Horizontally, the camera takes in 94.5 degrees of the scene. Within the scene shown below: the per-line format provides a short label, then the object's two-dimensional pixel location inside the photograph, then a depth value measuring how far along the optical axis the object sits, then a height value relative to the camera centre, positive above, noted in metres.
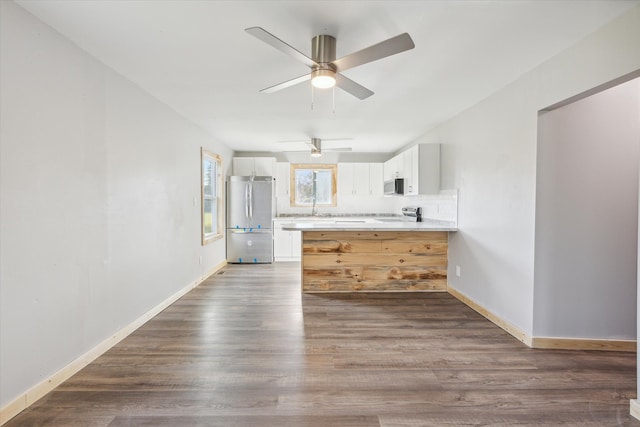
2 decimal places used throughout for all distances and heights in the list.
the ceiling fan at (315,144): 4.86 +1.00
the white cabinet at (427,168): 4.13 +0.51
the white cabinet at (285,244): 5.82 -0.78
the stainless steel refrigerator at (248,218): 5.60 -0.26
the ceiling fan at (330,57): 1.59 +0.87
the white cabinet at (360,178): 6.28 +0.56
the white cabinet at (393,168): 5.07 +0.67
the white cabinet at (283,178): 6.21 +0.55
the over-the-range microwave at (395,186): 4.91 +0.31
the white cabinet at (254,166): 5.93 +0.77
